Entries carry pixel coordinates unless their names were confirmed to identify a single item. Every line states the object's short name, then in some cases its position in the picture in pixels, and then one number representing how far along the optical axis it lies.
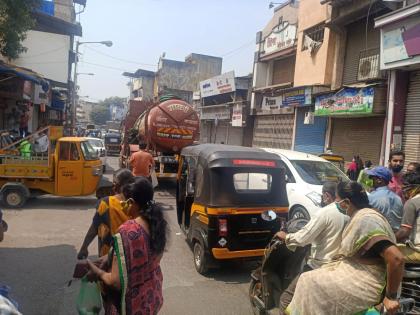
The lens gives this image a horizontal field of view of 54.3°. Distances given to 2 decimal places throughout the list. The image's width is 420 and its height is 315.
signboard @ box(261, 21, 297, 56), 20.02
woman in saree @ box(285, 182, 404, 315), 2.52
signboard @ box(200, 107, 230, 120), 27.50
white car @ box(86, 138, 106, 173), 19.62
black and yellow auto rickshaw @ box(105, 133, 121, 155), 29.28
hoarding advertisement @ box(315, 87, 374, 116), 13.26
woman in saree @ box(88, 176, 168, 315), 2.50
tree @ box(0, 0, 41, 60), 10.16
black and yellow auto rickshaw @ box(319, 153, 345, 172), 11.27
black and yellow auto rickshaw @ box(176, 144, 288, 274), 5.50
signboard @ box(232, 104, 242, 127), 24.66
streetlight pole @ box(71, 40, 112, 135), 30.59
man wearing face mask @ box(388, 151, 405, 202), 5.73
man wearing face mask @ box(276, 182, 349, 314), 3.37
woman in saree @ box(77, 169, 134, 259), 3.58
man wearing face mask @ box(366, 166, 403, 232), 4.31
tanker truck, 13.16
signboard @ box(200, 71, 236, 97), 26.49
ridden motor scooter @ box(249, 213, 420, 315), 3.88
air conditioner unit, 13.98
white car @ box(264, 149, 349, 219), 7.87
